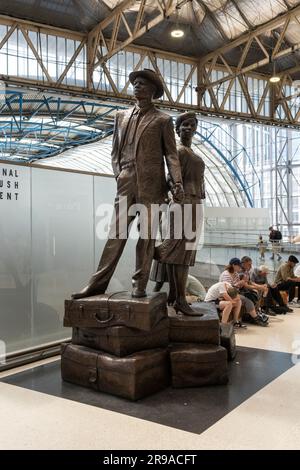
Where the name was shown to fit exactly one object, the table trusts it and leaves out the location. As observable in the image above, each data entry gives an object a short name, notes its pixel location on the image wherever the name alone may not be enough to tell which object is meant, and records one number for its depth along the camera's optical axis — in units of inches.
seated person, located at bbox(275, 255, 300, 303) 325.4
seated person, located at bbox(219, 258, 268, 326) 247.9
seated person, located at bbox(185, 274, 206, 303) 259.6
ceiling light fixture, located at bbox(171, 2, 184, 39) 290.4
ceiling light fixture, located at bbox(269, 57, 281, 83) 355.8
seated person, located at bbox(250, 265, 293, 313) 291.4
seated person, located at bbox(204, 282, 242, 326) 228.7
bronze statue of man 149.2
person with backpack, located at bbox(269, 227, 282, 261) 378.7
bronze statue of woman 164.9
